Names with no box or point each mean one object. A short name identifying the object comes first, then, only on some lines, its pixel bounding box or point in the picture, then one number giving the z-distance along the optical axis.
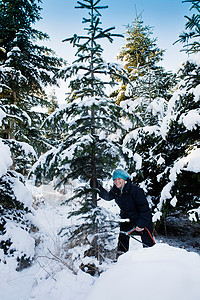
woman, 3.40
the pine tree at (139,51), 9.38
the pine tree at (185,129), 4.36
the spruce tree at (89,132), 3.89
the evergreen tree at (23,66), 6.22
